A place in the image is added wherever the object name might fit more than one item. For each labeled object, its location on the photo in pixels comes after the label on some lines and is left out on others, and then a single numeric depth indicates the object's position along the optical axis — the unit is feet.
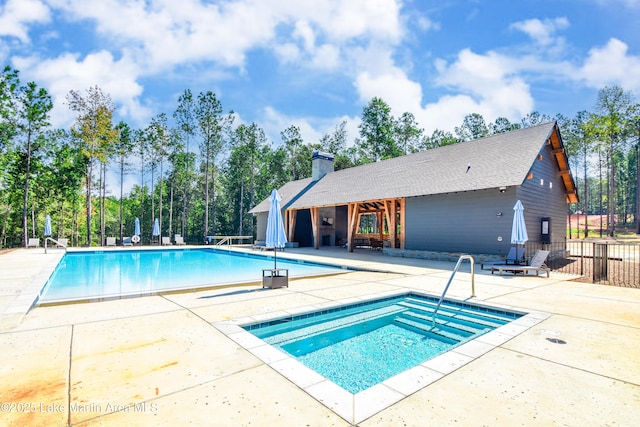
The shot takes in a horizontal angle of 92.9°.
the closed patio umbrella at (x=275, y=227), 27.61
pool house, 40.47
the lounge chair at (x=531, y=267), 29.47
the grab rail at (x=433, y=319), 16.44
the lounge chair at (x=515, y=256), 33.30
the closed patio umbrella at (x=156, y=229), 82.95
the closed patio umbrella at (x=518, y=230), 32.32
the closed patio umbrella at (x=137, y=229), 81.19
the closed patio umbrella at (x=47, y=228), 70.20
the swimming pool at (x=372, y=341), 8.57
